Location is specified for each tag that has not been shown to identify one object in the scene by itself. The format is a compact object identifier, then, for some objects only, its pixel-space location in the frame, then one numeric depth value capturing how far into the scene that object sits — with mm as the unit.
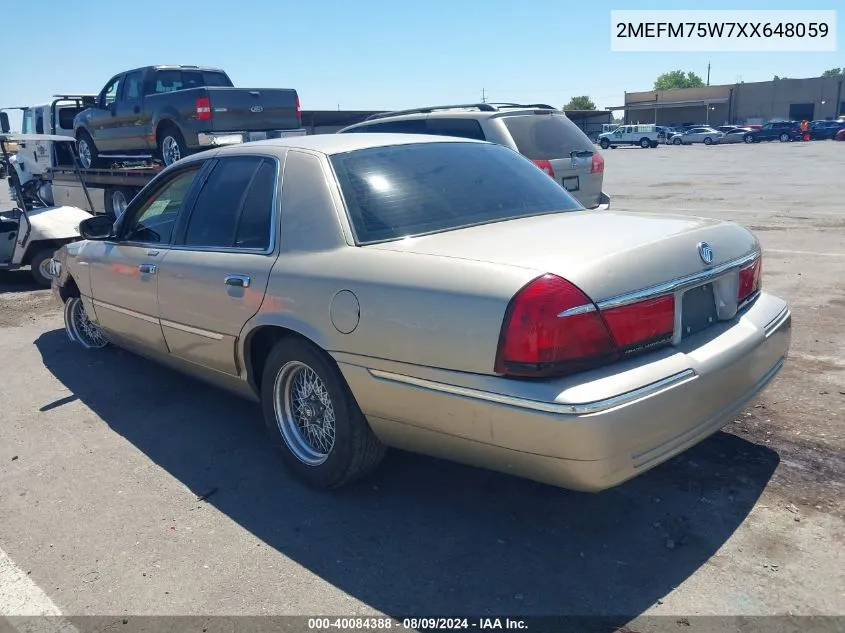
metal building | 74750
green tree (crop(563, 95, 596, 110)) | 117538
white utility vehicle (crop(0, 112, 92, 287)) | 9266
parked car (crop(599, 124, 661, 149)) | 55781
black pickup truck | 10297
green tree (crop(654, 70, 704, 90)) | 132500
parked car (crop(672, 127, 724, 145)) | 55656
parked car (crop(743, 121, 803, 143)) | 53438
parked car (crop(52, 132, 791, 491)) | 2727
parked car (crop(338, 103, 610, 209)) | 8414
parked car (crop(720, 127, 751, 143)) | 55594
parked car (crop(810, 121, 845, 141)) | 53031
